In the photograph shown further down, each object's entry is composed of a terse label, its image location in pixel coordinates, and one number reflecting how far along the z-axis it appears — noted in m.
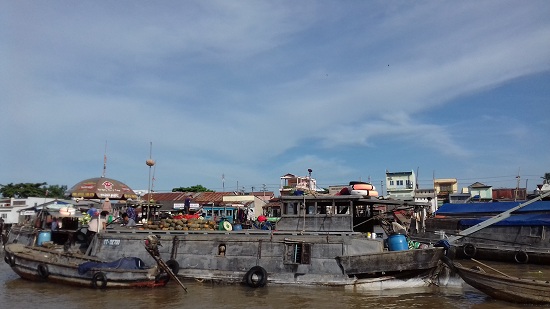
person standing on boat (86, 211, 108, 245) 19.27
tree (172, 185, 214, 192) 63.28
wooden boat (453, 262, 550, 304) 12.41
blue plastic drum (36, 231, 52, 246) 20.28
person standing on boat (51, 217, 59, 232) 20.59
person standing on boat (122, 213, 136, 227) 19.79
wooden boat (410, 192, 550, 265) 23.30
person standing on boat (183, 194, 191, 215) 23.30
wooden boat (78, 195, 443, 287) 14.93
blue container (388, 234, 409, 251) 15.28
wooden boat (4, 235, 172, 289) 15.41
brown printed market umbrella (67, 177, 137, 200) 22.10
